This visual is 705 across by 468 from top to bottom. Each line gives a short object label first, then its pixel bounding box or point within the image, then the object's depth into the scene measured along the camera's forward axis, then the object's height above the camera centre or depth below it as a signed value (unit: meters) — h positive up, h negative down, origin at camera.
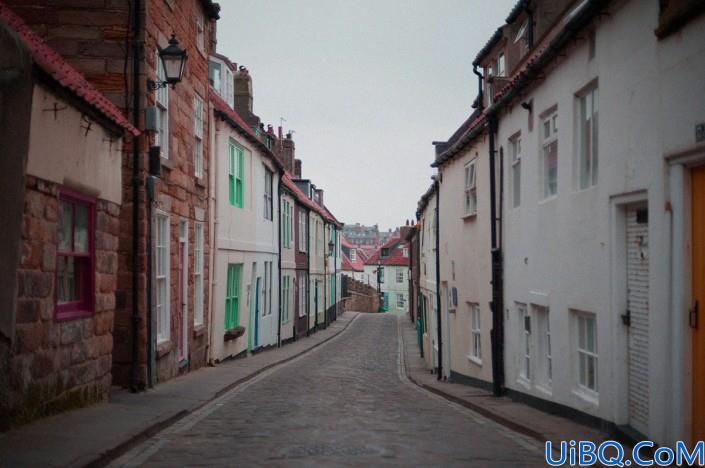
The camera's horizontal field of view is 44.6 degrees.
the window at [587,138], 11.12 +1.75
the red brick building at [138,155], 14.20 +2.02
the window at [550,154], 12.95 +1.78
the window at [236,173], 23.00 +2.71
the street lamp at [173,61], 13.98 +3.44
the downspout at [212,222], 20.59 +1.20
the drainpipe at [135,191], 14.16 +1.32
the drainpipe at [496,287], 16.58 -0.33
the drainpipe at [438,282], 24.84 -0.35
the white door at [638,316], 9.14 -0.51
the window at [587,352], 11.30 -1.10
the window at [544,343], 13.70 -1.19
